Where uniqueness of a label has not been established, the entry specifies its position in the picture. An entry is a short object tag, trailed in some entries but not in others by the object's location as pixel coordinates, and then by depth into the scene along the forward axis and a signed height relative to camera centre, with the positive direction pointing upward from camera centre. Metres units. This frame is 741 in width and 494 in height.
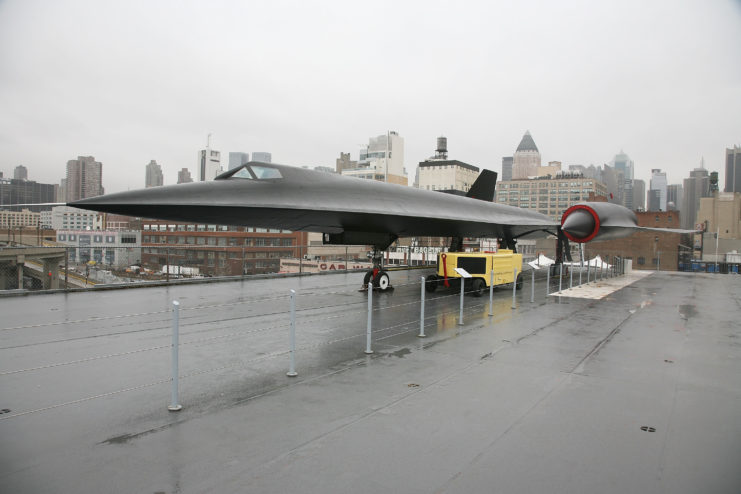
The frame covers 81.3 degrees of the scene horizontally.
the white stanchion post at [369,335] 6.23 -1.38
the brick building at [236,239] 42.00 -0.07
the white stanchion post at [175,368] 4.16 -1.25
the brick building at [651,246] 53.97 +0.06
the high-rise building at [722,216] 79.38 +6.05
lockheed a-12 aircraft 8.26 +0.79
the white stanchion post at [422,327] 7.37 -1.47
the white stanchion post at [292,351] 5.21 -1.36
